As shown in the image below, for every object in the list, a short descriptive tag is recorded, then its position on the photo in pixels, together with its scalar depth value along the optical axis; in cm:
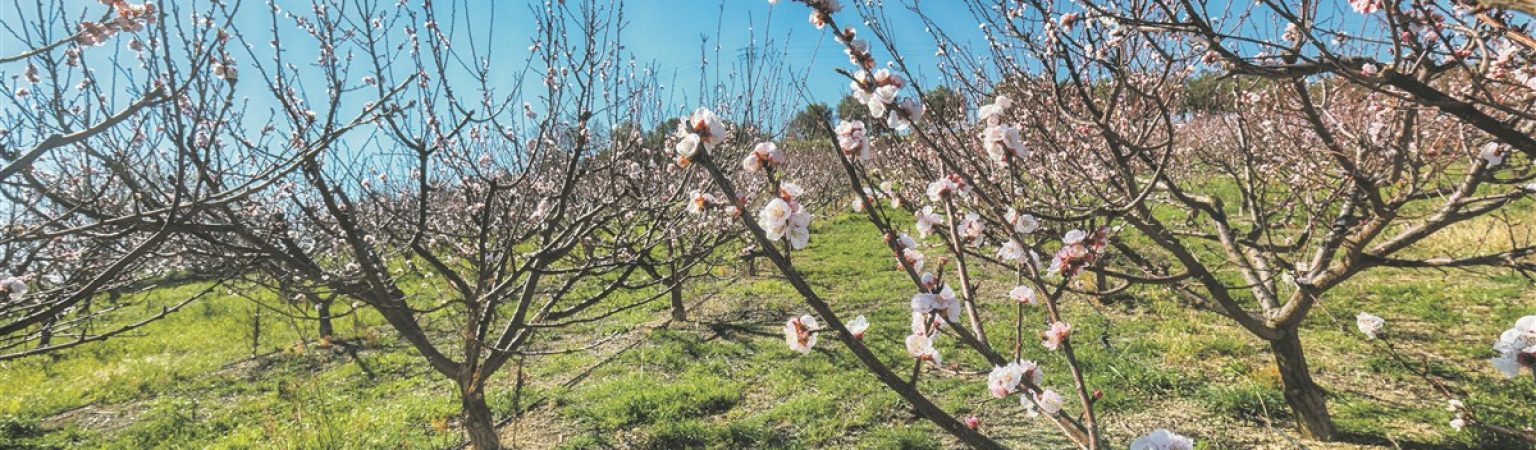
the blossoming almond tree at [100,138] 222
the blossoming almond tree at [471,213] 327
